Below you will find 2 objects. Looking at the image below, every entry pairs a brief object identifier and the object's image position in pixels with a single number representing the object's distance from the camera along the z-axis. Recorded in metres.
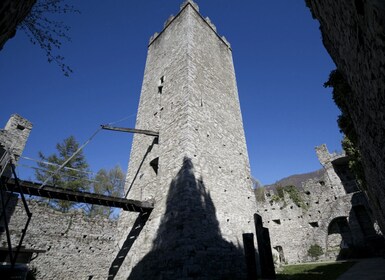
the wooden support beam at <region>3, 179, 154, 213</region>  7.65
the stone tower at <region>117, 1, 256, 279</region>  7.77
